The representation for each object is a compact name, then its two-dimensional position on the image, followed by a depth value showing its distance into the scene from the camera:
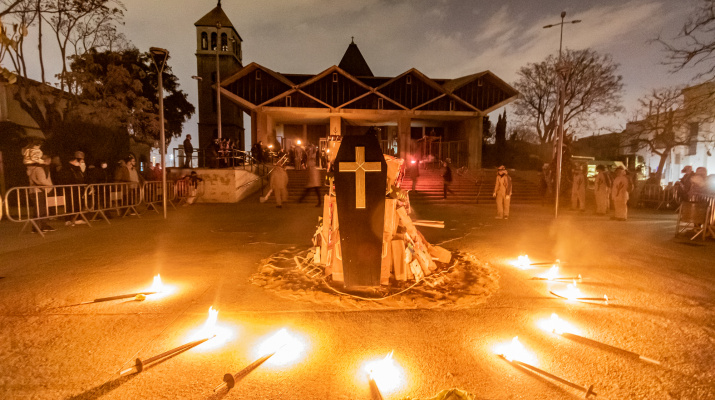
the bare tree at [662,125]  28.45
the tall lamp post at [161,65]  12.23
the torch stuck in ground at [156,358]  3.01
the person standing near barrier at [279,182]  15.27
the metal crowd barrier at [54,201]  8.99
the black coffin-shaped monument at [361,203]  4.76
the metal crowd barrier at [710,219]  9.13
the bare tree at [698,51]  11.97
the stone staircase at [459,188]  19.28
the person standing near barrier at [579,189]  16.30
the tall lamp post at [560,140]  13.57
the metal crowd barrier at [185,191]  16.47
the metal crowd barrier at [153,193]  13.73
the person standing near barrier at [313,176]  15.55
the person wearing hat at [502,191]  12.51
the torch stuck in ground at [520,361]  2.78
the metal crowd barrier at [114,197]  10.73
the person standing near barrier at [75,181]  10.30
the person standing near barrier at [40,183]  9.05
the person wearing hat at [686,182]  14.66
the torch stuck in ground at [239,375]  2.76
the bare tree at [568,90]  35.97
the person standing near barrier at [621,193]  12.68
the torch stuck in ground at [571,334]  3.31
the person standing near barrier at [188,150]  20.76
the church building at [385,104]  25.48
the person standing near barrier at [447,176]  18.36
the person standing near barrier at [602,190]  14.88
